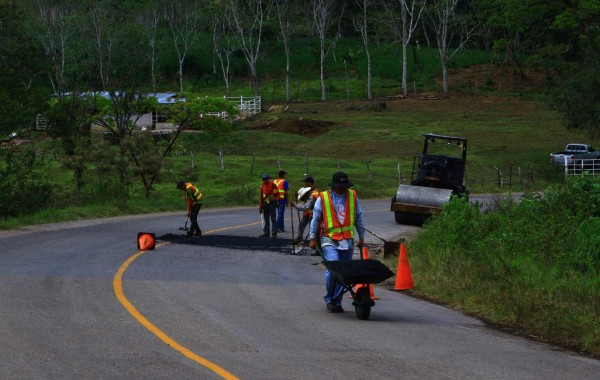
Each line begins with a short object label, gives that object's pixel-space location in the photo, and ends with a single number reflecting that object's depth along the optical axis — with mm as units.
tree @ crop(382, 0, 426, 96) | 88875
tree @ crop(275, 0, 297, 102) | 94625
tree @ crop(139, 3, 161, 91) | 93438
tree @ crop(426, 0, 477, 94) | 88938
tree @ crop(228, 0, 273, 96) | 92188
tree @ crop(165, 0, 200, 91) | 99738
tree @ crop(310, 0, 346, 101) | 93875
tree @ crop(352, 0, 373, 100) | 92462
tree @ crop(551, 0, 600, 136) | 53322
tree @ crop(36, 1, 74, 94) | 78438
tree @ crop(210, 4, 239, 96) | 96562
